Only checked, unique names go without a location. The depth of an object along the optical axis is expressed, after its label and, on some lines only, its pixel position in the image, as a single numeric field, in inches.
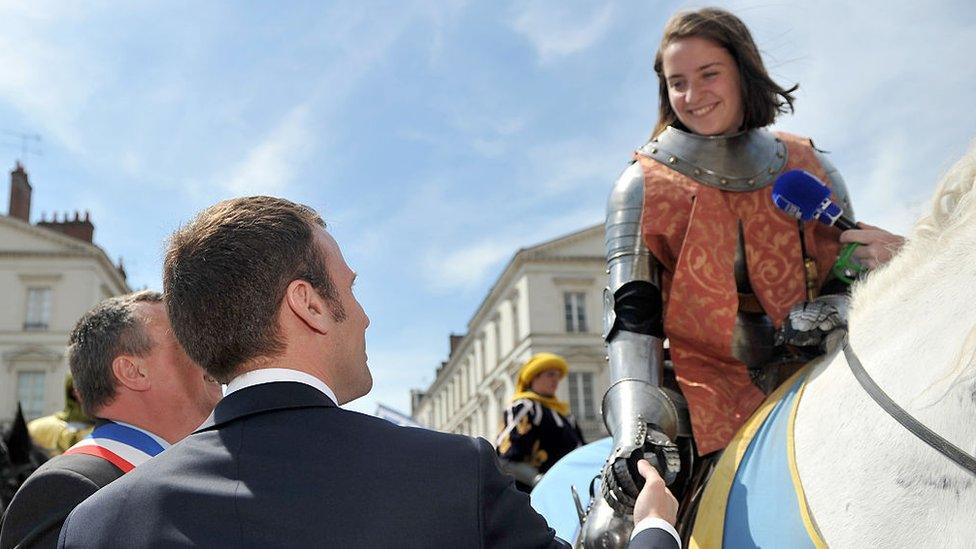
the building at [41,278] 1756.9
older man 116.6
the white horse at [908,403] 73.2
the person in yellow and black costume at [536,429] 300.8
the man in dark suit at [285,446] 59.0
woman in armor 111.3
